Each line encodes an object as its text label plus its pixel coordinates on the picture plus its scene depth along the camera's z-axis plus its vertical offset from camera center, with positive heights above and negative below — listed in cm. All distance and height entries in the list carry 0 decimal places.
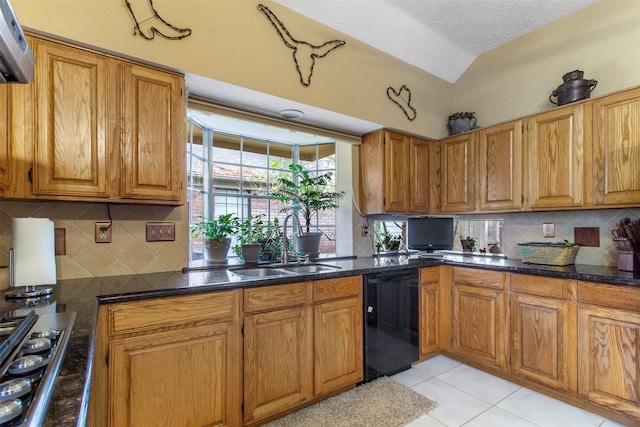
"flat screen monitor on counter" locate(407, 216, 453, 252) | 320 -22
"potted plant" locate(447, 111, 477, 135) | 316 +94
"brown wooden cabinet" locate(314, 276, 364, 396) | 207 -85
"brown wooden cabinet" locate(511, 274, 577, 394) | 208 -85
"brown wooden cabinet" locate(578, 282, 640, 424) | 183 -85
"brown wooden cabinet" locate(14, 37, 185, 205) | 154 +48
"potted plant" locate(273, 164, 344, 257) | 279 +15
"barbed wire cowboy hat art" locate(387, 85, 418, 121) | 287 +109
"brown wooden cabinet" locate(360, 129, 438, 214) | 293 +40
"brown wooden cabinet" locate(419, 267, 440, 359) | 269 -87
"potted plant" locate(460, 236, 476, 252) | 329 -34
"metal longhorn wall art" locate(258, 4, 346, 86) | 217 +124
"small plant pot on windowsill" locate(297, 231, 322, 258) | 278 -27
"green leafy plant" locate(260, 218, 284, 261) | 260 -26
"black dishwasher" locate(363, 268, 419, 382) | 232 -86
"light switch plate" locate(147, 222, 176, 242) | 203 -11
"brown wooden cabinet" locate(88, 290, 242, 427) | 142 -75
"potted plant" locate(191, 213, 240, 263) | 234 -16
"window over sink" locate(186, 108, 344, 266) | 255 +47
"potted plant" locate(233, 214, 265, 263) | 245 -20
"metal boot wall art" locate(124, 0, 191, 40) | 171 +110
